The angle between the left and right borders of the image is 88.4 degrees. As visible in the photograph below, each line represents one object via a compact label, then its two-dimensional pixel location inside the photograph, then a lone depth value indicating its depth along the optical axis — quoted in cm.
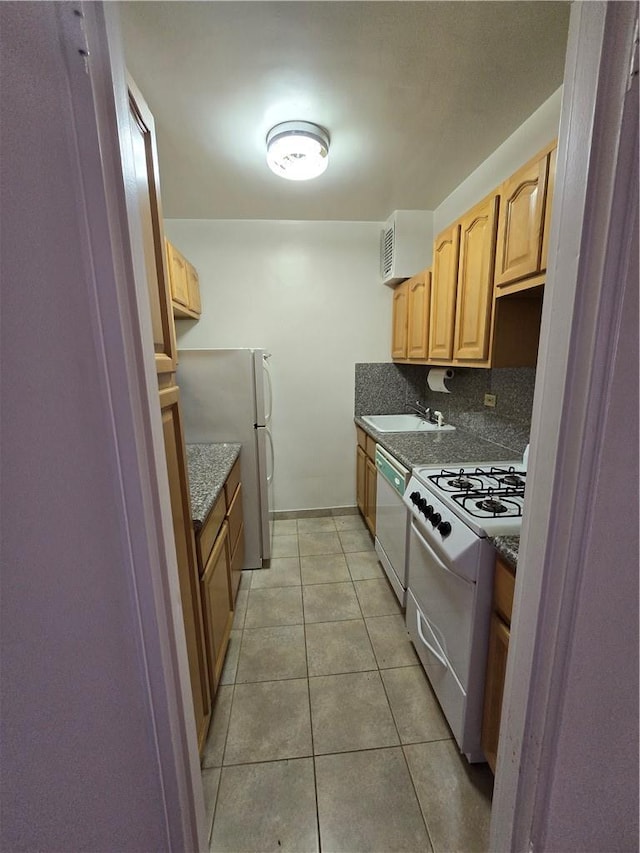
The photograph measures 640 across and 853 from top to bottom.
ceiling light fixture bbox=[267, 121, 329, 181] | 164
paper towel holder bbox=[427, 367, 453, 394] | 243
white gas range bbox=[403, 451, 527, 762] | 109
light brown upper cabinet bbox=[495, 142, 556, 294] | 123
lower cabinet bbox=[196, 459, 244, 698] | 129
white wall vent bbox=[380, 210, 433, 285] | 264
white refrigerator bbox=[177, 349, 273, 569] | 217
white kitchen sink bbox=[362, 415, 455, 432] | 268
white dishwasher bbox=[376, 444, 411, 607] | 182
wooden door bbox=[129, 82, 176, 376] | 72
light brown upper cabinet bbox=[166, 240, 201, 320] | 212
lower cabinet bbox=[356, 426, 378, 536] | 265
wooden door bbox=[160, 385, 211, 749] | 92
